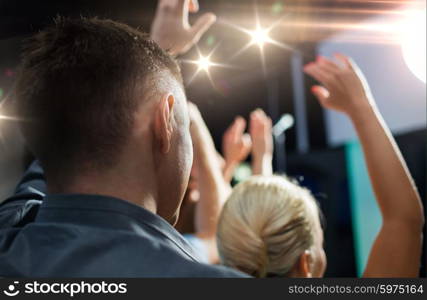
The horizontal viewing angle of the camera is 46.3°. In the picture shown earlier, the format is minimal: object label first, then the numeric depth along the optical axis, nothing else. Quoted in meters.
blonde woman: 0.81
